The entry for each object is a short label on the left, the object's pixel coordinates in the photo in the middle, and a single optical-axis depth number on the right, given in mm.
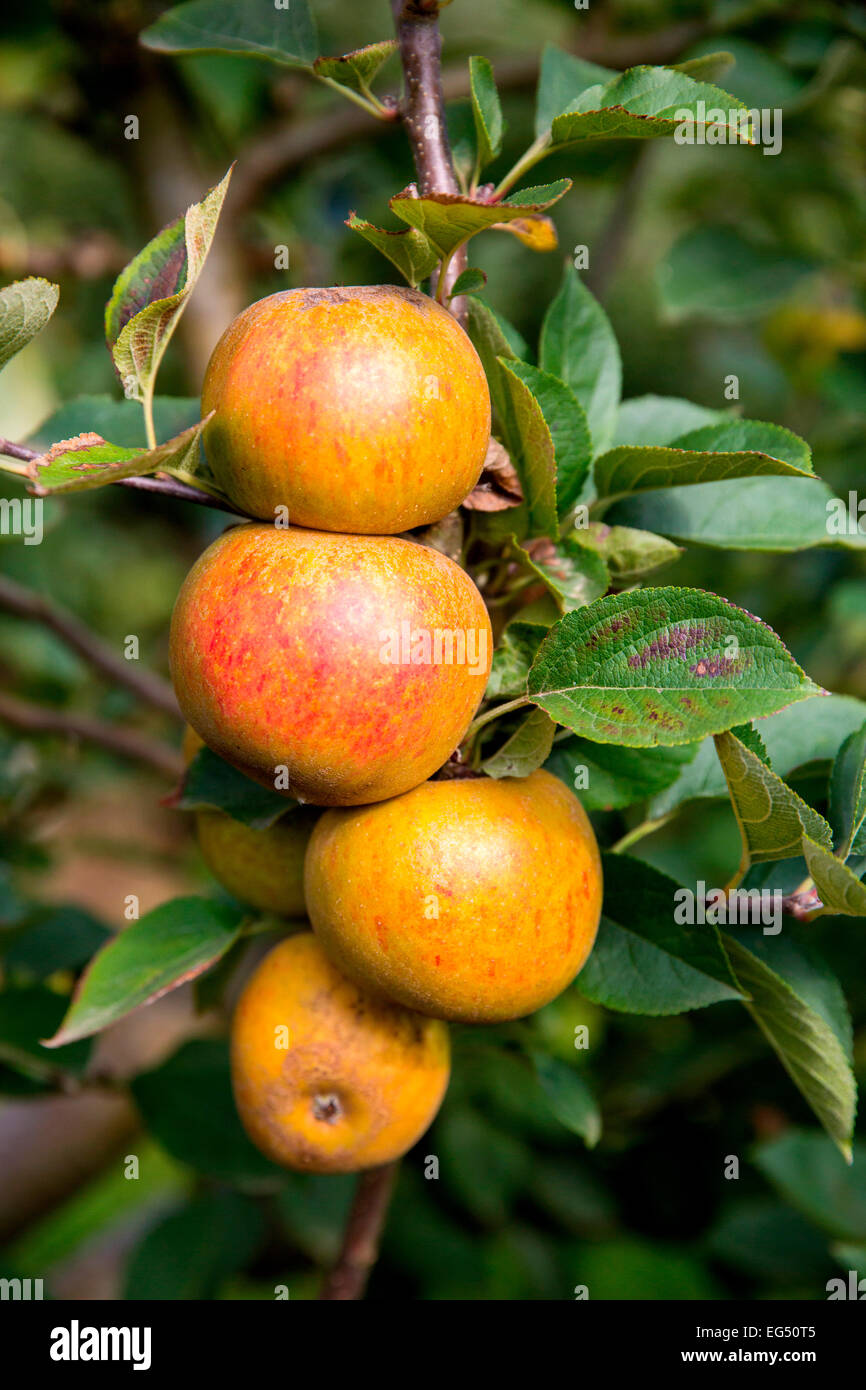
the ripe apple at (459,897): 511
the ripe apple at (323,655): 467
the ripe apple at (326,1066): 604
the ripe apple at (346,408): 469
